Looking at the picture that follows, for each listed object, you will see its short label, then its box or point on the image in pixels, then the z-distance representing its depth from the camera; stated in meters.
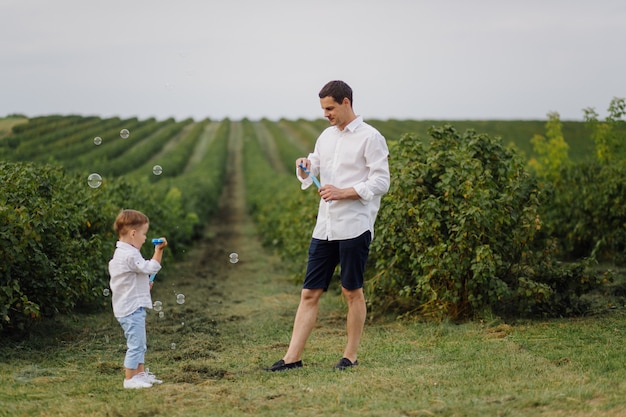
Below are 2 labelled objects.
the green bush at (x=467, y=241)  8.40
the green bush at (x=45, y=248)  7.32
